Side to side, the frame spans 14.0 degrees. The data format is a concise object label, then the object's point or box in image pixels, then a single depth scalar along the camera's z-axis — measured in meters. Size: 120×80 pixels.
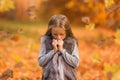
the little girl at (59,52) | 6.96
